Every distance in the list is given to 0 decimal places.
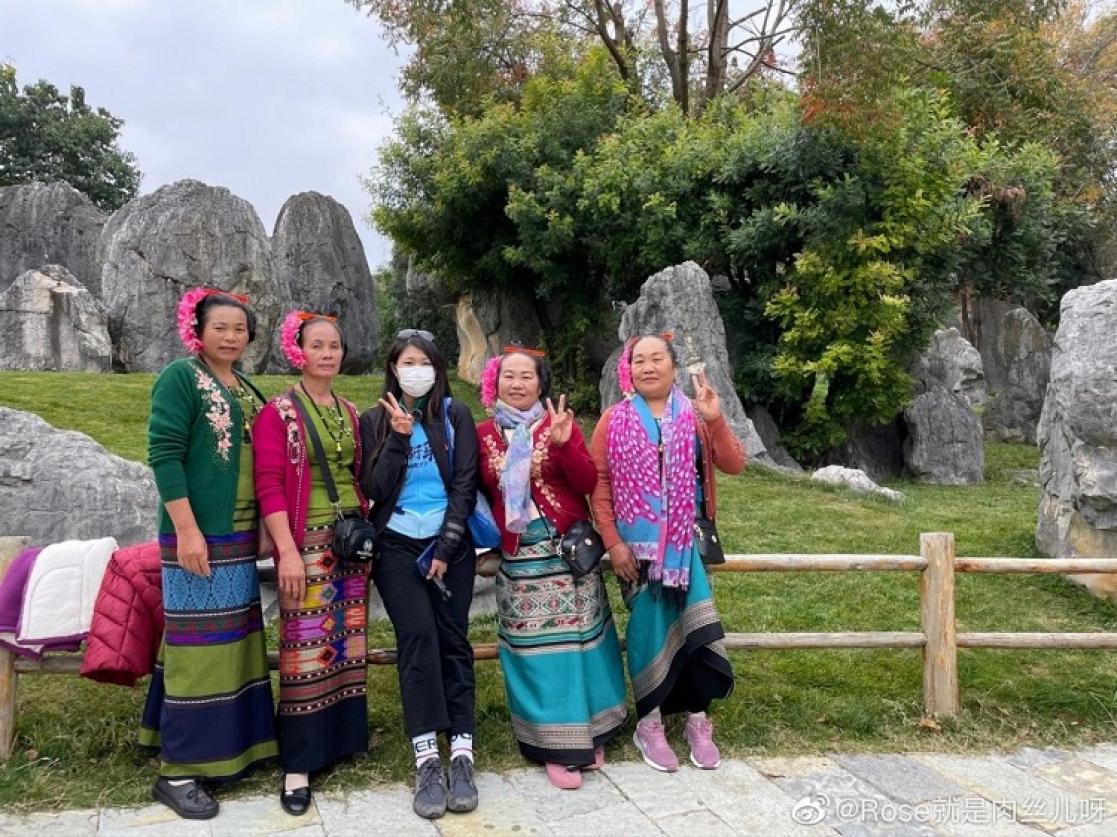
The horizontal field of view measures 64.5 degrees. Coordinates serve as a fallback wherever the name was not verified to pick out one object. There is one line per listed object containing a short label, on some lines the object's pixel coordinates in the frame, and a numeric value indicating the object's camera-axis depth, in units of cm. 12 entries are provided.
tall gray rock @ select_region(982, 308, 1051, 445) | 1490
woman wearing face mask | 310
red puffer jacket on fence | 312
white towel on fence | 321
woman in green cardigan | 293
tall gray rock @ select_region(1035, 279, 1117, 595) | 534
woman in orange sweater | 333
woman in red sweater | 323
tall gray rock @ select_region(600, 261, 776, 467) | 1021
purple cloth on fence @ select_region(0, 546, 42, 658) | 325
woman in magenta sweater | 302
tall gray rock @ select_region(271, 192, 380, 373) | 1650
